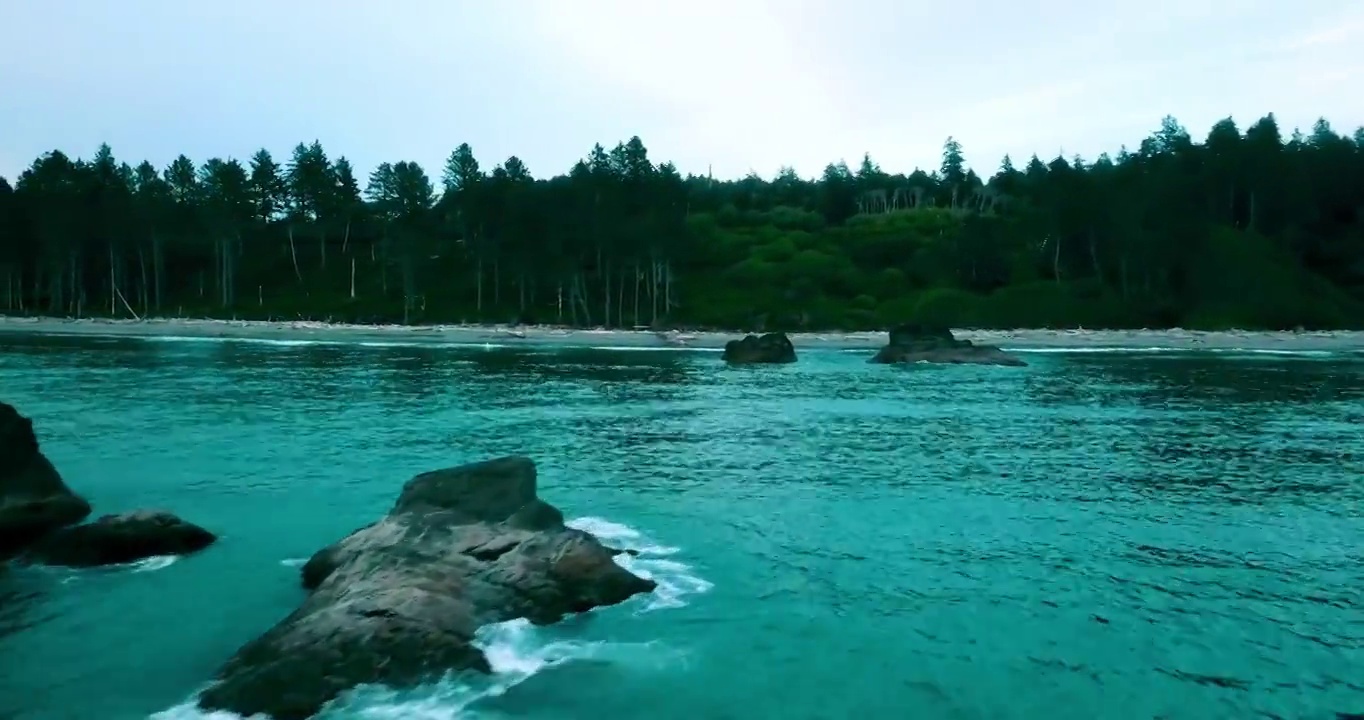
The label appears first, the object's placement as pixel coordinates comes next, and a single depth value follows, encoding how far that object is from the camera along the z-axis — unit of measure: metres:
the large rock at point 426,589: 14.26
